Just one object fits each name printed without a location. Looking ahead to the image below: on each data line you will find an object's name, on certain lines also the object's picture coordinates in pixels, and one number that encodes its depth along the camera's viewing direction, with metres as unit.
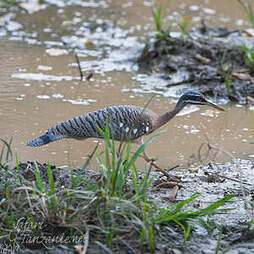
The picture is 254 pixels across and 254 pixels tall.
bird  9.73
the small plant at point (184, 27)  16.09
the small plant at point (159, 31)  16.42
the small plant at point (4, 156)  10.22
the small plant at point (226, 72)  14.11
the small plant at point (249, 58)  14.91
